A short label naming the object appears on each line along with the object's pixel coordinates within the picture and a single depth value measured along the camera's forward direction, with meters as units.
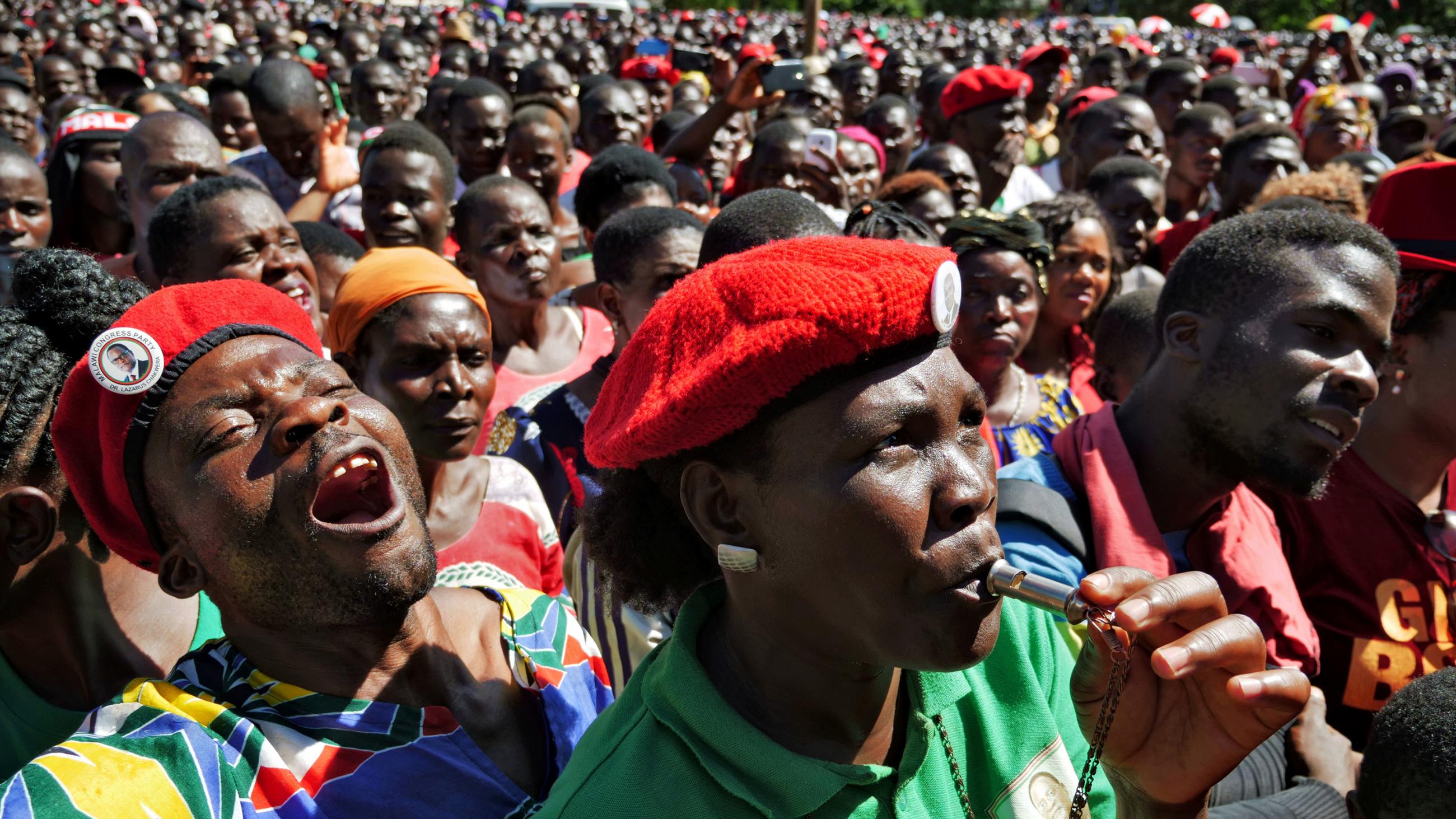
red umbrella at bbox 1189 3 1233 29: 18.38
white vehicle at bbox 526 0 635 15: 23.83
